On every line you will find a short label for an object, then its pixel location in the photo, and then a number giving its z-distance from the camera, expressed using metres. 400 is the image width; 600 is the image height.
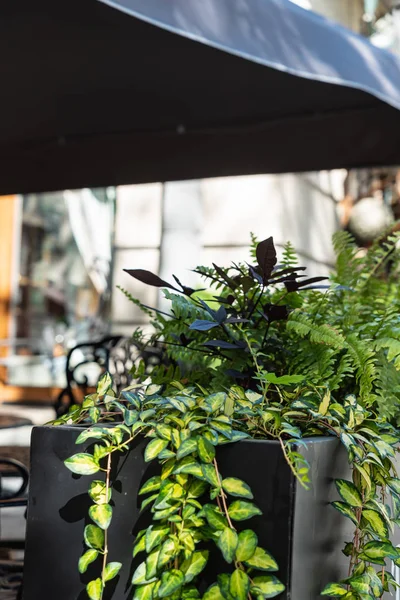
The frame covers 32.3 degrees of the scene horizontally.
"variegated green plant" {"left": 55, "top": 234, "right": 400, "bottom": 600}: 0.91
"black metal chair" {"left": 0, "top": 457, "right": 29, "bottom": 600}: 1.83
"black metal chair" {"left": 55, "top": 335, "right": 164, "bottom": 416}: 2.58
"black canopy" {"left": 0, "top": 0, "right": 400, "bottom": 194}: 1.75
